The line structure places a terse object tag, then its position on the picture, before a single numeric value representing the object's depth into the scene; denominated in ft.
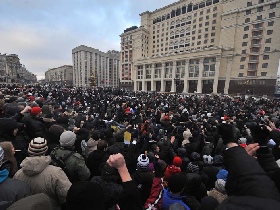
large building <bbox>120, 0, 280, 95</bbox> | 144.97
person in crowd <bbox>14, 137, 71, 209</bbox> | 5.78
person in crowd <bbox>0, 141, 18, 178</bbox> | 6.68
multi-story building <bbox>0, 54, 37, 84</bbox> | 251.80
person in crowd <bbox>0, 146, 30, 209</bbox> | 4.64
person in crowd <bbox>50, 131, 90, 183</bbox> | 7.57
